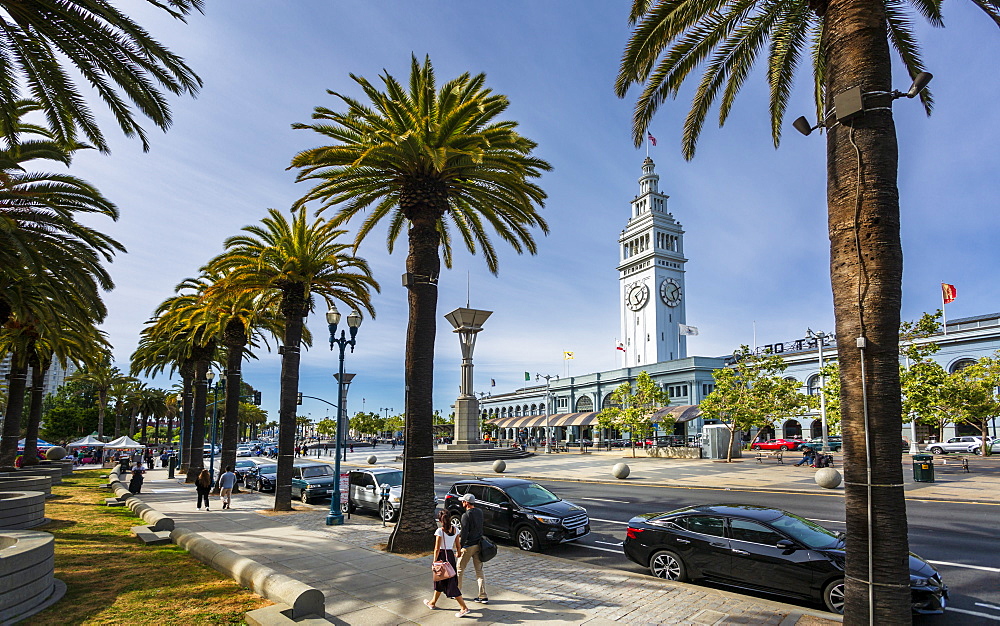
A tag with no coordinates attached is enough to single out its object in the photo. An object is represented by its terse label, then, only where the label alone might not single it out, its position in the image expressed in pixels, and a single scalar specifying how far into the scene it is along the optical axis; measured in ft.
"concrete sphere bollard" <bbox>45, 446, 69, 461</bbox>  135.64
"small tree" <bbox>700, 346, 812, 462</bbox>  135.95
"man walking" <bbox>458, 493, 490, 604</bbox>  30.04
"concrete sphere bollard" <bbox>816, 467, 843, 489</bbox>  78.74
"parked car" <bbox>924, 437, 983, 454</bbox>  151.43
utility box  144.97
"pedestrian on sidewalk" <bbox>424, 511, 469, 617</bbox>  27.60
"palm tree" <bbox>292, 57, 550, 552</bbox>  44.73
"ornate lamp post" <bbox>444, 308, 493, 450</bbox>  170.40
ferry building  253.85
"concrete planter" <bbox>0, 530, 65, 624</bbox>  25.23
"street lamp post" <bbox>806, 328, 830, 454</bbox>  130.21
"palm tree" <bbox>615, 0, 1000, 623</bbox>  21.90
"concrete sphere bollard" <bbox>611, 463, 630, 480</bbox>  100.78
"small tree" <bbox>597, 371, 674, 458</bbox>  185.57
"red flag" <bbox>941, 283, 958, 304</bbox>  181.78
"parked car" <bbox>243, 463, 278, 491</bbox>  98.78
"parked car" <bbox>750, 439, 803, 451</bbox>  194.39
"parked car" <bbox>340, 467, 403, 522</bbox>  62.64
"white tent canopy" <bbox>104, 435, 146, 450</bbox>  174.29
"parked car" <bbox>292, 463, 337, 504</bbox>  78.33
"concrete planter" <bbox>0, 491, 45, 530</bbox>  45.25
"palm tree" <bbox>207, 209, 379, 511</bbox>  68.39
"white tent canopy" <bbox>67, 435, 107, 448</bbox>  189.79
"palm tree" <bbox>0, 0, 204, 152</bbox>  31.65
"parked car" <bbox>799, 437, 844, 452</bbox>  179.13
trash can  82.04
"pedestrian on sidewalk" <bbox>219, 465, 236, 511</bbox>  70.90
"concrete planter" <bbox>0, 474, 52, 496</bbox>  67.92
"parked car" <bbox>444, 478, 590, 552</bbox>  45.27
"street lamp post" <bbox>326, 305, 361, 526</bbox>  57.21
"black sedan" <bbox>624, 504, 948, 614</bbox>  29.30
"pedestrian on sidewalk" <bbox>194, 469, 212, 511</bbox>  70.23
